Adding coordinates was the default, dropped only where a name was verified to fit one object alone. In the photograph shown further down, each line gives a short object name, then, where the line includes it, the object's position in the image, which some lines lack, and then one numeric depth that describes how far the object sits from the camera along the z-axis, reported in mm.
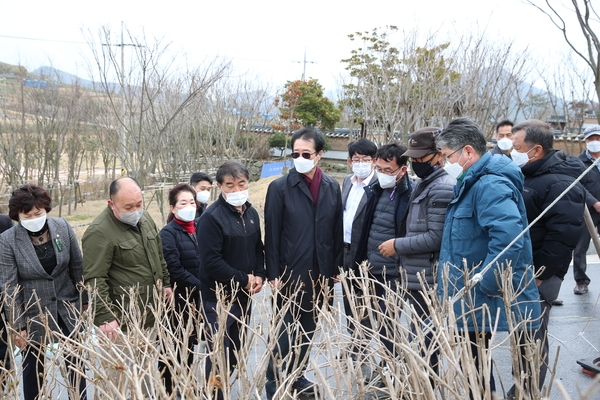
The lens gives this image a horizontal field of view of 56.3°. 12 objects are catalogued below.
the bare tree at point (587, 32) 7488
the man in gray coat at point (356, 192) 4172
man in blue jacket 2707
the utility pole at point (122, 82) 10429
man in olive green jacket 3184
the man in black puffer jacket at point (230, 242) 3484
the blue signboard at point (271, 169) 15881
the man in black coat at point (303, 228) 3727
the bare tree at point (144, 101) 10852
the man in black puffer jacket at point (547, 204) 3230
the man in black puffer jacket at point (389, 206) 3812
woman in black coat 3889
